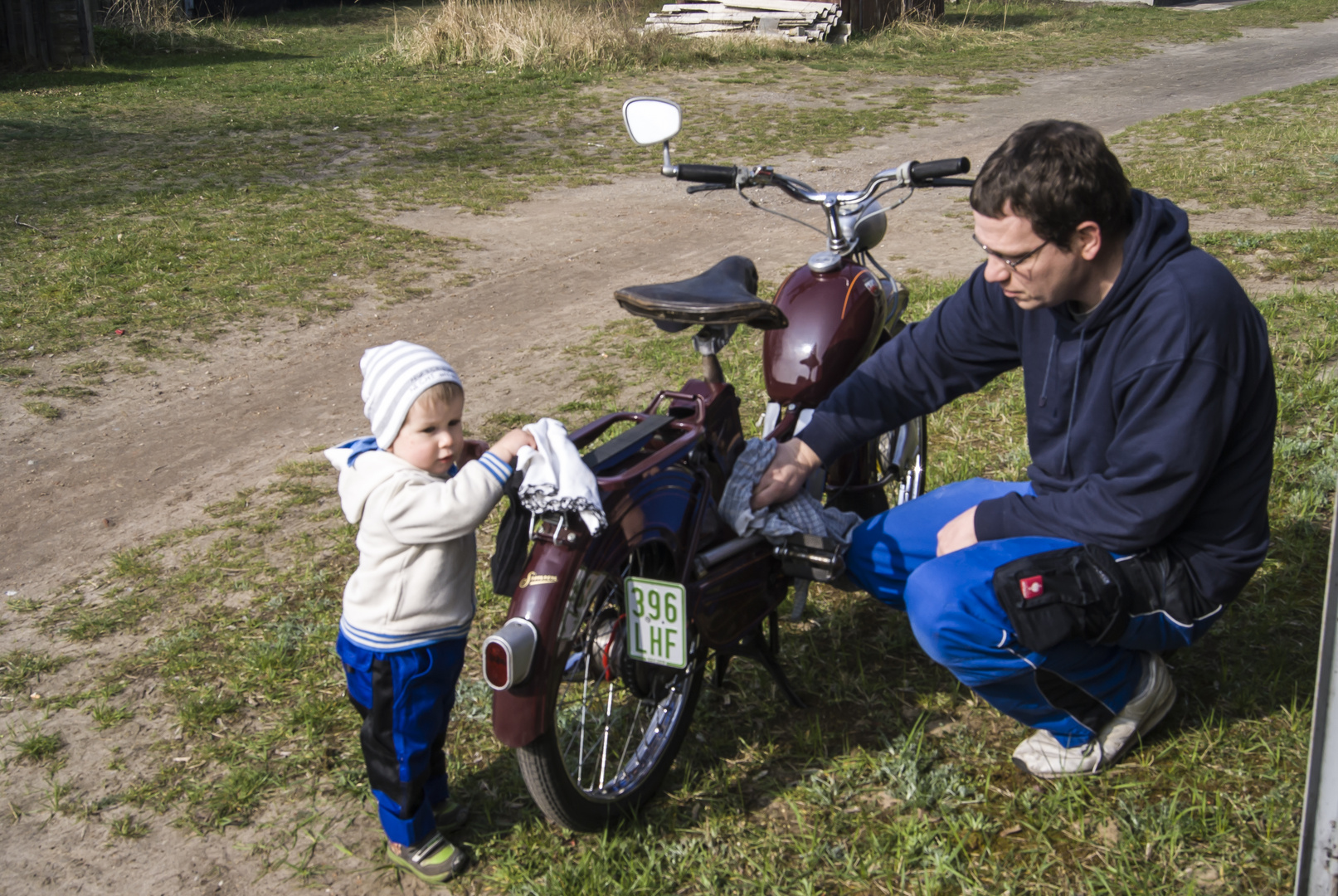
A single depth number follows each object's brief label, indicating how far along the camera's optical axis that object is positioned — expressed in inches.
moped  89.0
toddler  86.9
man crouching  90.5
